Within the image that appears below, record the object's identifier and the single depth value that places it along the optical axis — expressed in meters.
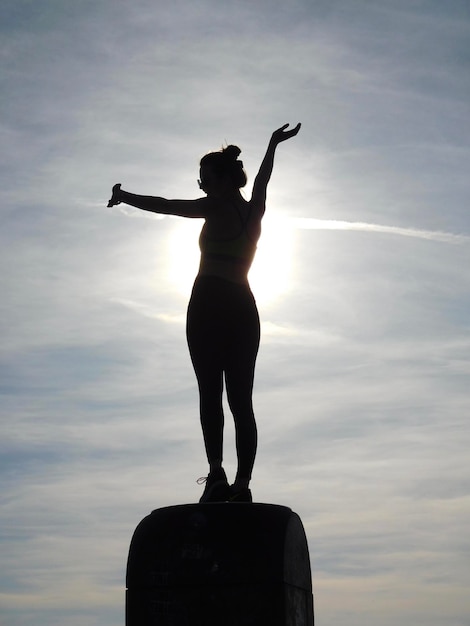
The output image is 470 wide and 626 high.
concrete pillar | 7.52
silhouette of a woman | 8.92
